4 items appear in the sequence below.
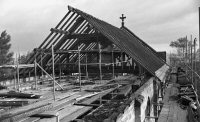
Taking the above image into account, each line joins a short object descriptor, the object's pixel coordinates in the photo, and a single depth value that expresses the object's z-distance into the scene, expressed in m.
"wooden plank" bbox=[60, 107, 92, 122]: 5.45
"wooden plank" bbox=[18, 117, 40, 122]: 5.22
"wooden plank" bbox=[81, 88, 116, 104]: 7.32
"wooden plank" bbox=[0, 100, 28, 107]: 7.03
